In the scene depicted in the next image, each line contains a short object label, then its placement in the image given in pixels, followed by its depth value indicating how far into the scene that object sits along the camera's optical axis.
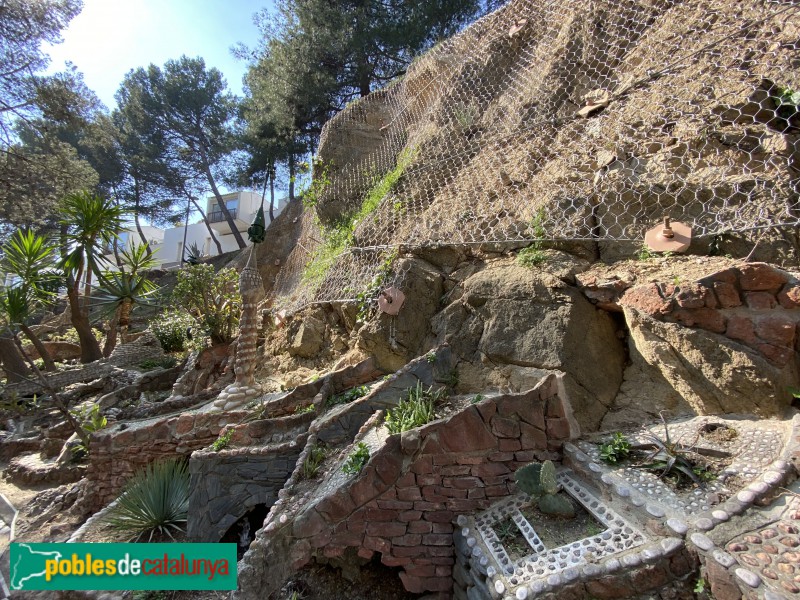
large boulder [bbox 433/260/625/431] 3.11
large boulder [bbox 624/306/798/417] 2.44
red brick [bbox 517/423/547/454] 2.77
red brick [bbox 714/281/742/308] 2.59
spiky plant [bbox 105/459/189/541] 4.18
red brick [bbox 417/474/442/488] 2.80
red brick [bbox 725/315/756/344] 2.53
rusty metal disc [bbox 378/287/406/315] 4.27
